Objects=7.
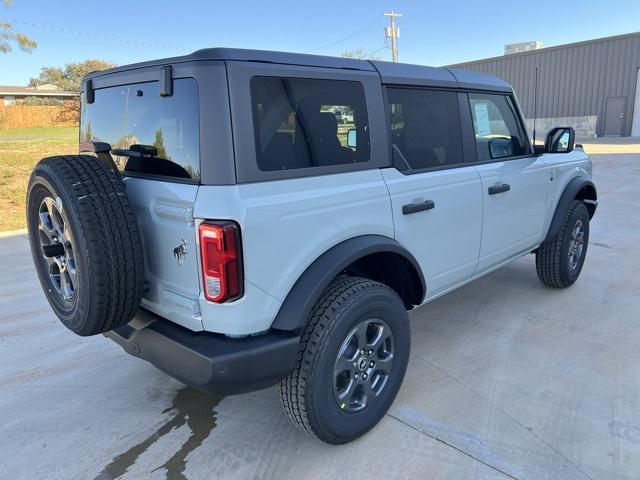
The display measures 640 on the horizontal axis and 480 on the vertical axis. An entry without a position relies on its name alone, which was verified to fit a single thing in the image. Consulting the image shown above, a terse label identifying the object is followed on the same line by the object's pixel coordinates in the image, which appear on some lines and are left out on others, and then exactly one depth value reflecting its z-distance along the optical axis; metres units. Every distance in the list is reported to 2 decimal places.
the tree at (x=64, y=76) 62.30
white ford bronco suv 2.02
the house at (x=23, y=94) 58.33
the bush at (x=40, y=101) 51.64
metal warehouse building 25.92
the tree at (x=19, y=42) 14.12
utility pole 39.19
